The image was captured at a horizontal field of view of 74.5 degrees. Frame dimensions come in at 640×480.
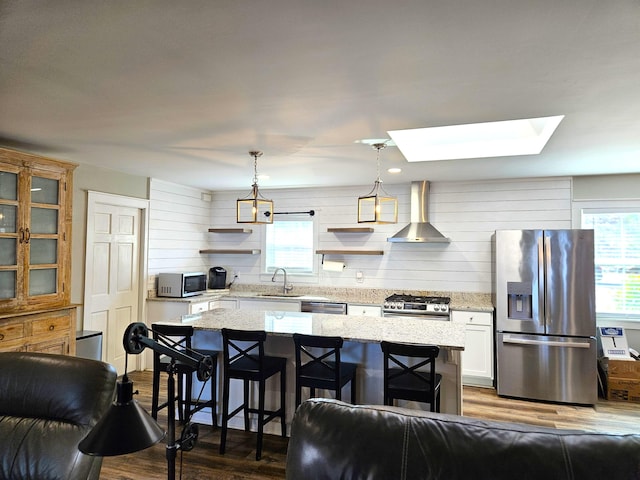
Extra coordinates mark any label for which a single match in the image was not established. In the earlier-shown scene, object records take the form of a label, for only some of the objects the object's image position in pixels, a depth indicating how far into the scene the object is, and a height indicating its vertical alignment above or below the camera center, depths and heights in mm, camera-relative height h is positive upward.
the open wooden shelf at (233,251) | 6457 +28
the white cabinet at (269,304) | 5641 -702
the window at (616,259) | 4906 -11
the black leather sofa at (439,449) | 1221 -597
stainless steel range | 4953 -620
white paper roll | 6086 -168
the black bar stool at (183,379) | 3277 -1043
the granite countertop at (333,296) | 5316 -585
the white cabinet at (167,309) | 5328 -718
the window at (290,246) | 6305 +119
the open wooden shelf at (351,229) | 5871 +358
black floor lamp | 944 -411
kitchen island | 3121 -600
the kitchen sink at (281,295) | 5918 -591
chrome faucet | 6242 -467
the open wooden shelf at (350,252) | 5836 +36
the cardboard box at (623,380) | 4441 -1301
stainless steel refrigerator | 4406 -631
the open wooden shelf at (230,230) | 6473 +358
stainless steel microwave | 5453 -422
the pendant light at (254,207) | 3887 +619
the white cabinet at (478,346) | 4887 -1054
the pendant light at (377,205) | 3537 +528
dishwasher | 5457 -695
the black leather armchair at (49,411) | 1590 -640
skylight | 3900 +1119
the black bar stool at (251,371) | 3104 -896
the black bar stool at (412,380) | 2738 -881
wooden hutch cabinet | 3373 -30
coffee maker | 6422 -384
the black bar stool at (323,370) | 2957 -866
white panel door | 4684 -253
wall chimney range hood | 5383 +467
